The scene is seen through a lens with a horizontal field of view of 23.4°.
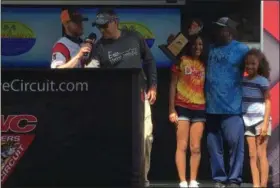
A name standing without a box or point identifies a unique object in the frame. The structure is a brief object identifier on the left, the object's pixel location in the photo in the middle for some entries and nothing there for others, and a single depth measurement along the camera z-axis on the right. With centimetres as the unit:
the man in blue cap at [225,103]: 692
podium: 478
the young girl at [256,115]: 702
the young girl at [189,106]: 717
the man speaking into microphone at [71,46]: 593
